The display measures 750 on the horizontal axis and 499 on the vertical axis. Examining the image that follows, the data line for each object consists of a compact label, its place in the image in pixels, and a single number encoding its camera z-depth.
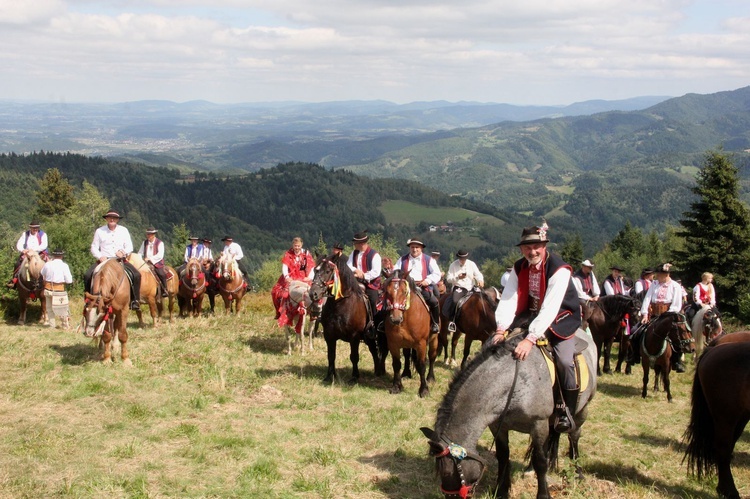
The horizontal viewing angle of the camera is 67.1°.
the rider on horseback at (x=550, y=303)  5.73
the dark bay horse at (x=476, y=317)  12.25
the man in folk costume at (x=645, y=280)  15.92
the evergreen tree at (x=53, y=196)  59.09
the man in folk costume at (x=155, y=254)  15.69
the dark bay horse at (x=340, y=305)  10.23
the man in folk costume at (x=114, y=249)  11.84
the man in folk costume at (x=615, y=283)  16.42
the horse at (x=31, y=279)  15.52
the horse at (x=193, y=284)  16.67
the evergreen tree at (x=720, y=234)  30.59
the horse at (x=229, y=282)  17.16
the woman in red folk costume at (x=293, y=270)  13.03
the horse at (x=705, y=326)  13.09
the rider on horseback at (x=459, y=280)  12.74
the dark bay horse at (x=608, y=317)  14.01
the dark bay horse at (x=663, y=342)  11.77
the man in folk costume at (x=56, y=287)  14.95
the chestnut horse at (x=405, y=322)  9.55
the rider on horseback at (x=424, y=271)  10.88
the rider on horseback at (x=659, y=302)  12.74
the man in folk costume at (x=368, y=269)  10.81
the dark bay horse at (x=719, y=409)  6.47
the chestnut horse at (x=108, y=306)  10.75
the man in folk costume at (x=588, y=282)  15.27
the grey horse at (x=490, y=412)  5.20
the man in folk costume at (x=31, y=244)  15.81
